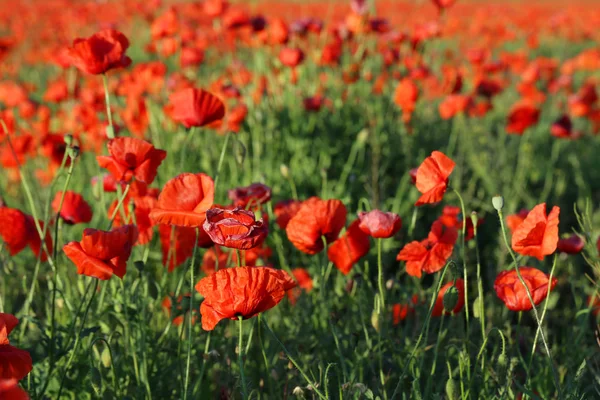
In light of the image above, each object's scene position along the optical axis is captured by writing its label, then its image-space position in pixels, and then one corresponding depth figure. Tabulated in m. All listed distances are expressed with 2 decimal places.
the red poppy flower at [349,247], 2.40
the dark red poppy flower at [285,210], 2.41
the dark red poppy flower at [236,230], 2.17
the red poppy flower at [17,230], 2.34
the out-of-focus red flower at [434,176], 2.28
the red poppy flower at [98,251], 2.21
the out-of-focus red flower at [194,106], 2.42
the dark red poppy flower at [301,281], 2.59
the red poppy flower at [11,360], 2.09
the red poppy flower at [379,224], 2.30
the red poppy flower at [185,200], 2.23
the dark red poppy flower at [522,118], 3.44
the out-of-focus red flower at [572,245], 2.40
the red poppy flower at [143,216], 2.43
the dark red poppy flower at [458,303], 2.37
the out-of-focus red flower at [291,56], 3.20
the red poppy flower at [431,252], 2.32
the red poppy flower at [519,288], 2.27
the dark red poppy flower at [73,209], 2.43
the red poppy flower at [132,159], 2.30
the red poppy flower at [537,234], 2.24
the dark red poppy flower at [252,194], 2.42
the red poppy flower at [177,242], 2.42
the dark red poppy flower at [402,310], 2.45
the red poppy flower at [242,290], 2.15
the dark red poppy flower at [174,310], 2.36
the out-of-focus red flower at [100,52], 2.41
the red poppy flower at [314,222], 2.31
